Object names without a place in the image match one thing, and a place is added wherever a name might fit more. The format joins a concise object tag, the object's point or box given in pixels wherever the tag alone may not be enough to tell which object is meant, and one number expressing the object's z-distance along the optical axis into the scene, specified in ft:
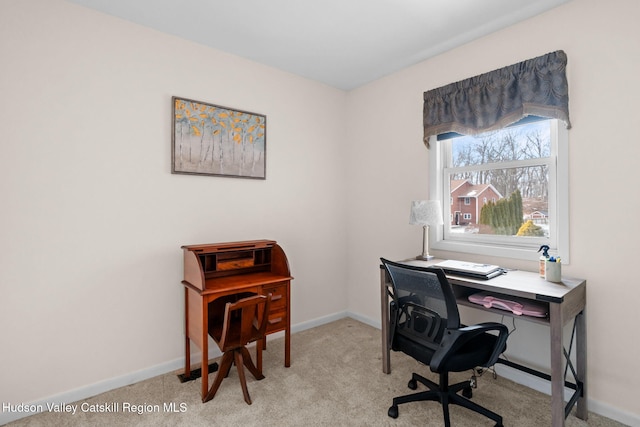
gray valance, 6.81
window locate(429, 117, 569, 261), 7.29
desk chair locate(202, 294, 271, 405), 6.63
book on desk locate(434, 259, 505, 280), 6.70
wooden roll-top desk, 7.18
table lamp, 8.44
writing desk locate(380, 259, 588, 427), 5.43
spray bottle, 6.67
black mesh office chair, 5.50
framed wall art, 8.26
